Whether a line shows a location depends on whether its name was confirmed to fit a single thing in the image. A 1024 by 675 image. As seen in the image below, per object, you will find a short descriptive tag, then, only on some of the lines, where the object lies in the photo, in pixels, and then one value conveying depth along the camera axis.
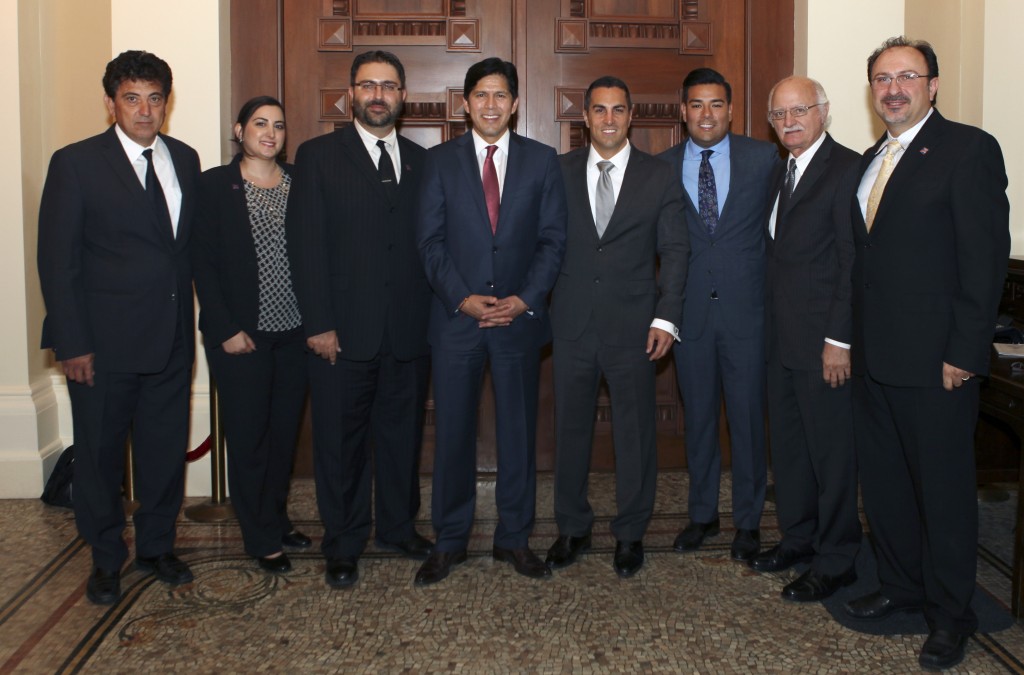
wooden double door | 4.81
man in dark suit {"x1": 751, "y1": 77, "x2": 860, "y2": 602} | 3.28
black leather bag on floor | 4.38
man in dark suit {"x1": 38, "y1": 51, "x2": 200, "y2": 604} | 3.29
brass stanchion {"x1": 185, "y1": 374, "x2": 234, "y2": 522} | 4.32
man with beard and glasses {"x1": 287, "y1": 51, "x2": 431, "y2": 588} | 3.44
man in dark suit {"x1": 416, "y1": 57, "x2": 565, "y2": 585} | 3.42
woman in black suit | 3.50
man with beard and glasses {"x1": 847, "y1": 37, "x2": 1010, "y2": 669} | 2.73
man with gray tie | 3.54
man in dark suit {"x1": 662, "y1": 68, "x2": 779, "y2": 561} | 3.68
